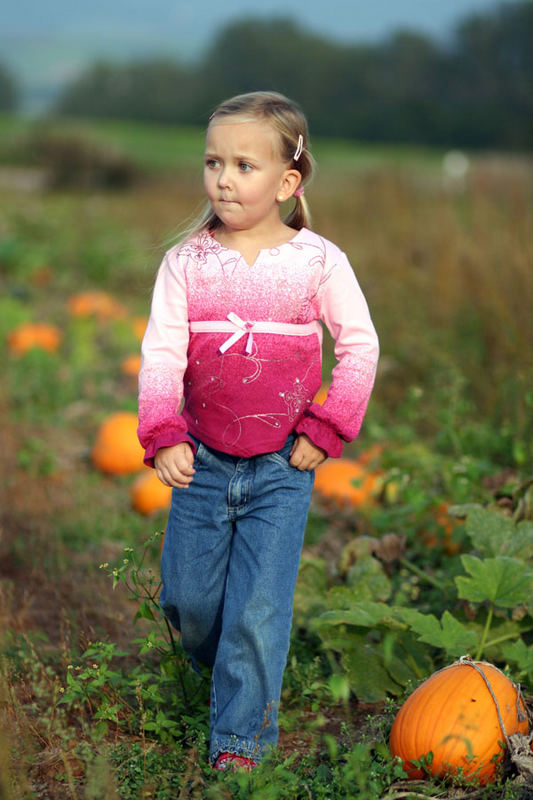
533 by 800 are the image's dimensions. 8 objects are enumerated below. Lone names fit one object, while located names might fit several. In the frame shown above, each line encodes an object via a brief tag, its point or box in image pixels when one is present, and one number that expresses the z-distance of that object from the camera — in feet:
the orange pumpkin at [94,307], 48.62
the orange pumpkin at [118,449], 32.86
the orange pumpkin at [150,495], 28.91
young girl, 15.29
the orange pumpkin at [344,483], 28.55
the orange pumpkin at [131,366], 42.06
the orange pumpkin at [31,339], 43.29
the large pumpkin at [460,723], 14.83
